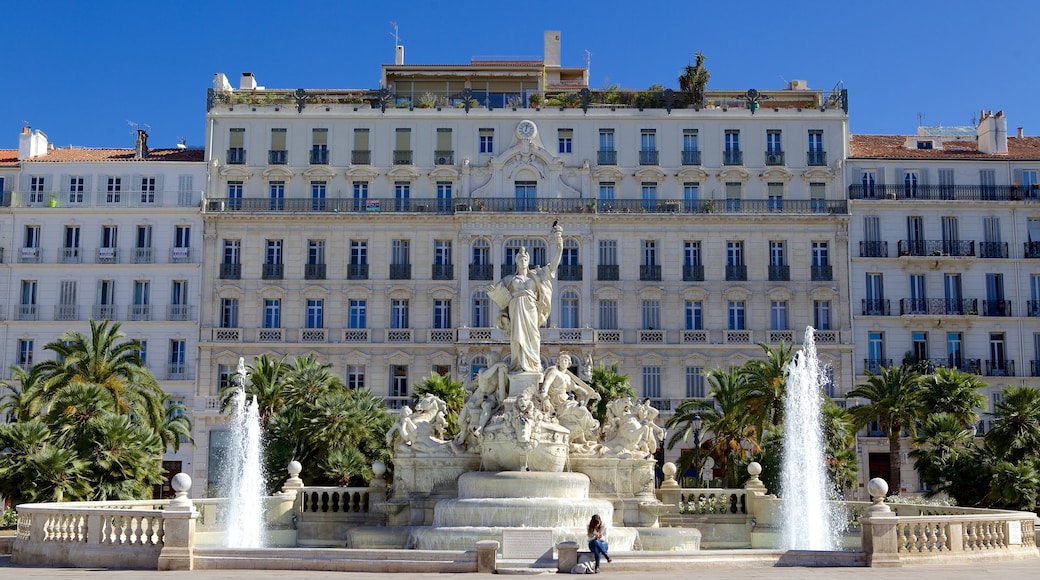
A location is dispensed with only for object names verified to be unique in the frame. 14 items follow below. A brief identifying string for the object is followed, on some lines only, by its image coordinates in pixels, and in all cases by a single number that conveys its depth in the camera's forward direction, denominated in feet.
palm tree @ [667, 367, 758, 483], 150.51
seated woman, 63.46
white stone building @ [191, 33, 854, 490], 183.42
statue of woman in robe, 90.79
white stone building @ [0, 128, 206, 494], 183.73
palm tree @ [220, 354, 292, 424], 155.94
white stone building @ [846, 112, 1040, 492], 184.85
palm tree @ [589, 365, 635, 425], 150.32
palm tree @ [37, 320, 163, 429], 146.00
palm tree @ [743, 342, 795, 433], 147.95
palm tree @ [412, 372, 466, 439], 146.61
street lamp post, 150.60
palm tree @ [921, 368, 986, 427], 149.69
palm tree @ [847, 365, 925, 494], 153.99
